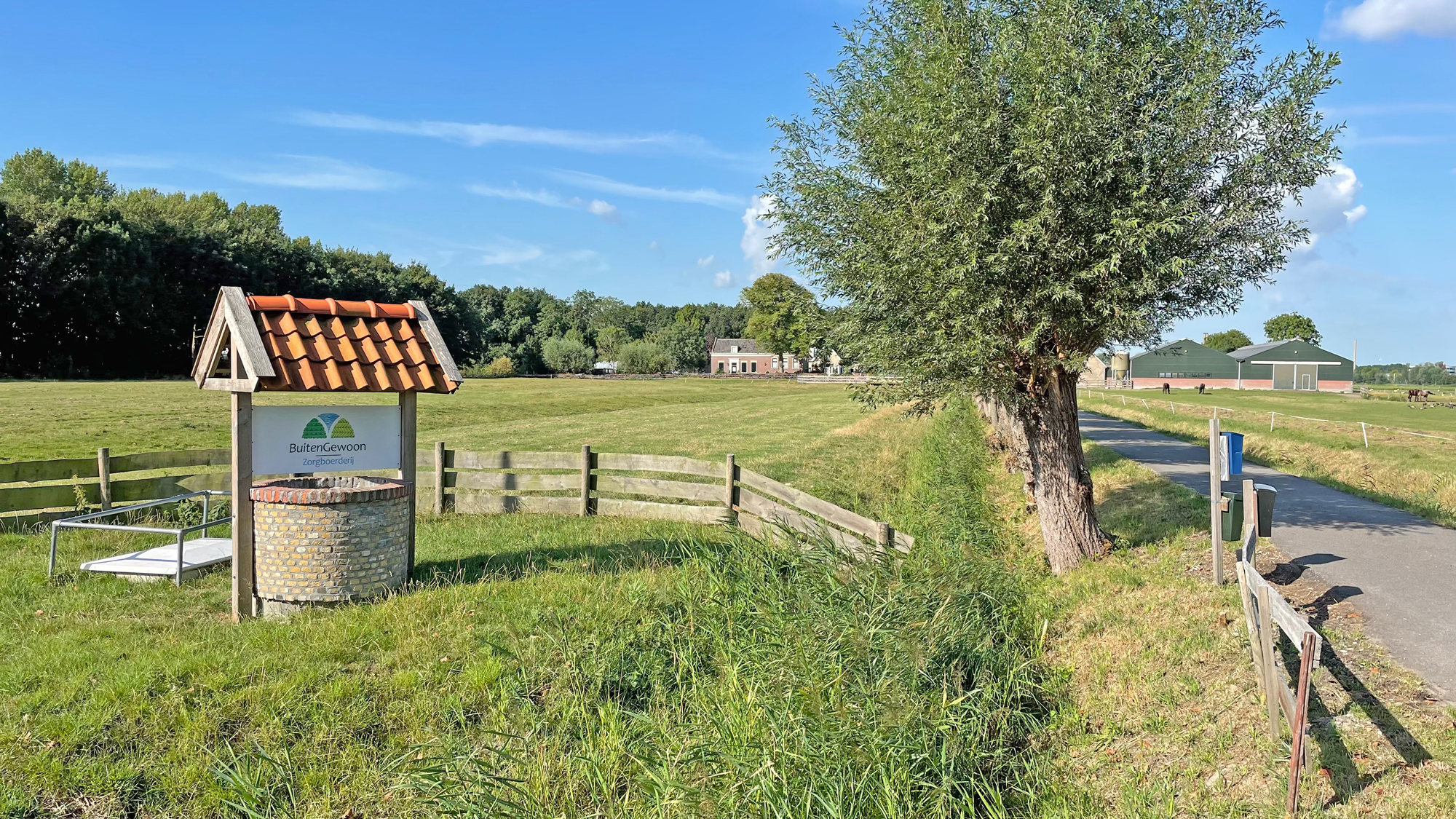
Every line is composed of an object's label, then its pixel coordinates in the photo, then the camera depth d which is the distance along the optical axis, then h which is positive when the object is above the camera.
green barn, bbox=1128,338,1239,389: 81.50 +0.89
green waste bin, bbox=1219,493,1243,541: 7.46 -1.26
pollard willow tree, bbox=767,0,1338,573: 7.85 +1.94
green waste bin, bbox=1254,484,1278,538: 7.29 -1.08
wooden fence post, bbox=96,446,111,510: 9.96 -1.28
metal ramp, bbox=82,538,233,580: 7.46 -1.81
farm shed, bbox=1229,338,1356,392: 77.00 +1.13
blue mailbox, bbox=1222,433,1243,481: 8.11 -0.74
